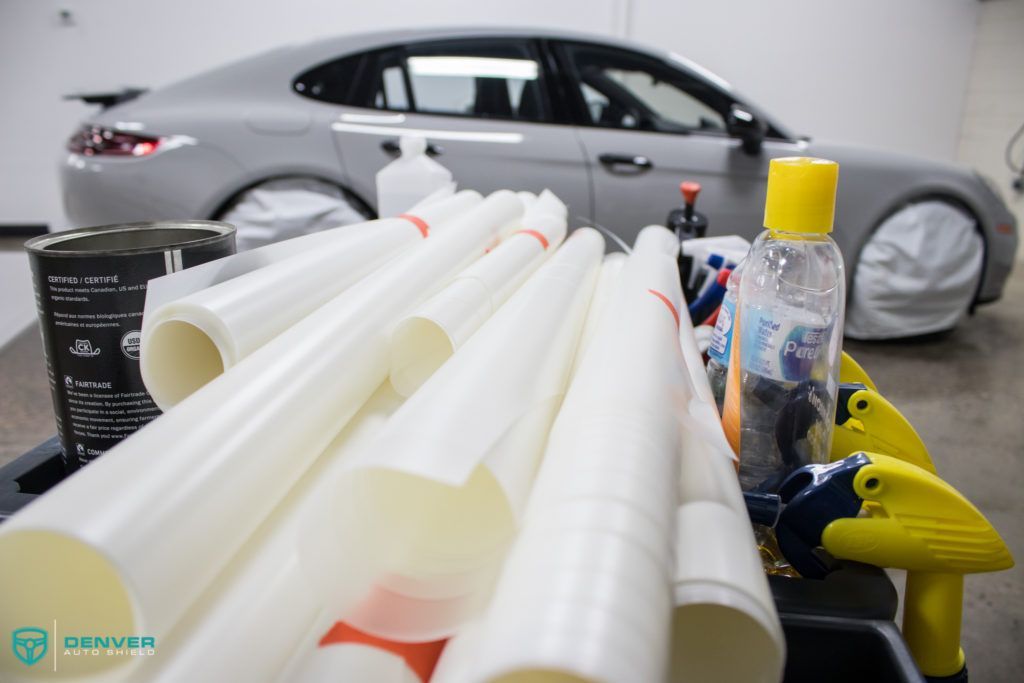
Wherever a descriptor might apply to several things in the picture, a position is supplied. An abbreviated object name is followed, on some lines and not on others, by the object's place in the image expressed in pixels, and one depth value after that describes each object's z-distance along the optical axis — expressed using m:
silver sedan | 2.69
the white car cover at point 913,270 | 2.99
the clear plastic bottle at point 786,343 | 0.59
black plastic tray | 0.50
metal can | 0.57
